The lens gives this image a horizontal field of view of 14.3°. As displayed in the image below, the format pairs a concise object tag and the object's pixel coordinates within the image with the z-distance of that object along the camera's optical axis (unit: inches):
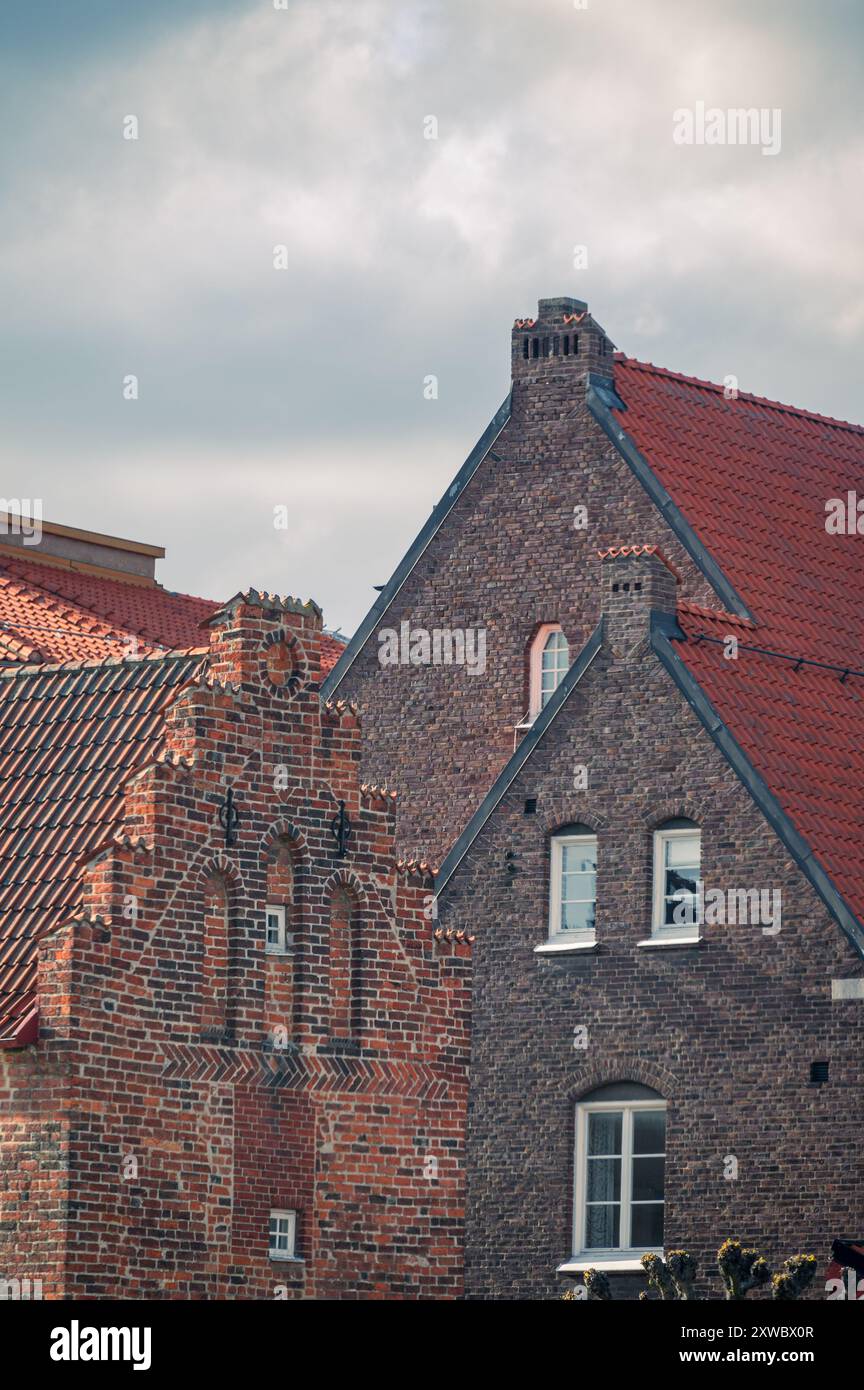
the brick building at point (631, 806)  1560.0
